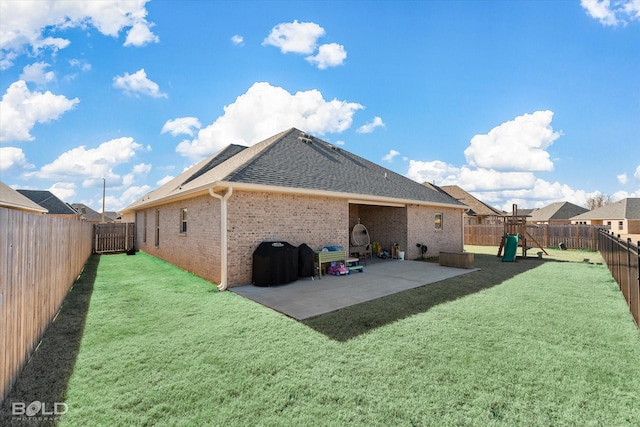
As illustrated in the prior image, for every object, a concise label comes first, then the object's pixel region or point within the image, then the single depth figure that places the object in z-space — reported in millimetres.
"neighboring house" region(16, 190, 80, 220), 34172
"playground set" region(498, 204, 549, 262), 13734
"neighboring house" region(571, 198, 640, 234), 39338
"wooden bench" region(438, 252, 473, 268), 11312
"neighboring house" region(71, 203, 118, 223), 53409
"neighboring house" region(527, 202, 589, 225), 48734
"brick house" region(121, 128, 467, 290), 8422
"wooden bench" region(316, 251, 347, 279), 9430
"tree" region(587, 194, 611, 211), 66125
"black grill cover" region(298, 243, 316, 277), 9133
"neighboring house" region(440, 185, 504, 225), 32344
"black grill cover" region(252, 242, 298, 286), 8195
